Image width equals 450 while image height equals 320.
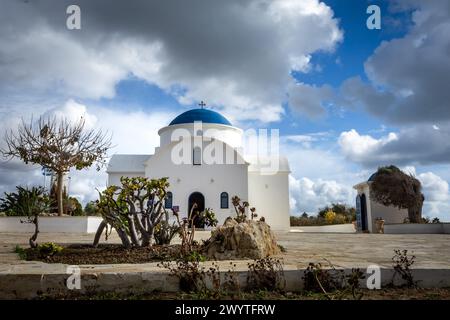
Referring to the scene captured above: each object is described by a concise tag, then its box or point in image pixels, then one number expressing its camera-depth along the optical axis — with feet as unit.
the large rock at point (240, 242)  19.10
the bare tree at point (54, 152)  56.13
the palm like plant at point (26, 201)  59.36
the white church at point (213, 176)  70.74
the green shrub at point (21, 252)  20.97
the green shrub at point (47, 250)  21.26
